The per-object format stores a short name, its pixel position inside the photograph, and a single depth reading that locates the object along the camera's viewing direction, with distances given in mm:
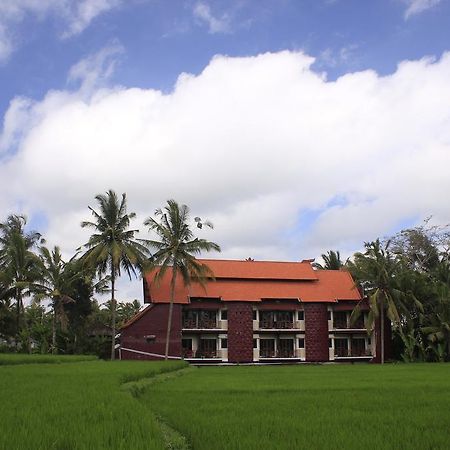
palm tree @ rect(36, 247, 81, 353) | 37219
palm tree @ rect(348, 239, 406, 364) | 39625
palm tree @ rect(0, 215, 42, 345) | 35844
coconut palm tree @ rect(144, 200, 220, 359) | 37656
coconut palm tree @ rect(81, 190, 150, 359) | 37594
